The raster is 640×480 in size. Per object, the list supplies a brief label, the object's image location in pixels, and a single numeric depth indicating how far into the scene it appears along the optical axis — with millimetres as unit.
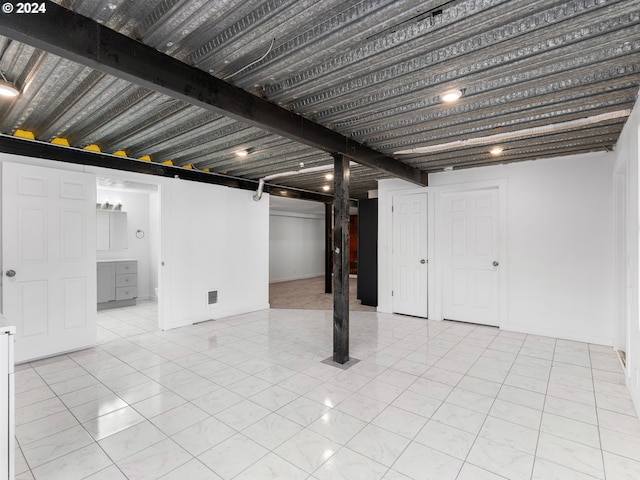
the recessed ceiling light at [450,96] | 2465
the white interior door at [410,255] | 5480
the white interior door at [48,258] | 3402
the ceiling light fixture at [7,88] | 2373
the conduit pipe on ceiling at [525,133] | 2795
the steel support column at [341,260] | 3488
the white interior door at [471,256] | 4852
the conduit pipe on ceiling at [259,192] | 5875
